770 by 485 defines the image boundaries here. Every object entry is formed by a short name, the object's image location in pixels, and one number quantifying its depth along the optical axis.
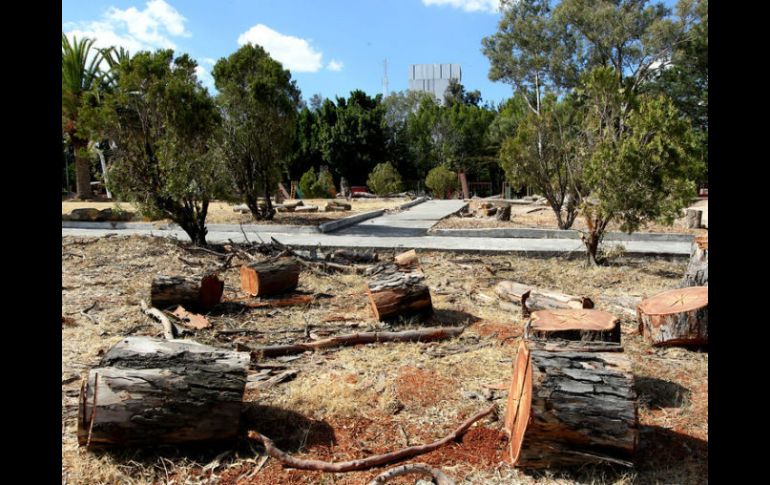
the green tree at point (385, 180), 31.58
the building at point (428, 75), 97.75
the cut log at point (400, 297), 6.16
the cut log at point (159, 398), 3.18
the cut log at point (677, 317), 4.98
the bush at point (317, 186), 30.80
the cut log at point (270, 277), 7.29
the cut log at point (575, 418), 3.02
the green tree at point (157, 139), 10.56
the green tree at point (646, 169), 8.05
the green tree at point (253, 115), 16.03
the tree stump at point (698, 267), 6.47
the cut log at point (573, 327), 4.21
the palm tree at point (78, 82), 29.93
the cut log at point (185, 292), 6.58
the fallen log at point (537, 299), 6.03
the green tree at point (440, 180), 32.97
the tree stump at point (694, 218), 14.32
